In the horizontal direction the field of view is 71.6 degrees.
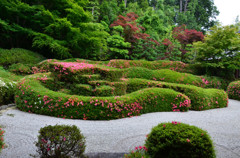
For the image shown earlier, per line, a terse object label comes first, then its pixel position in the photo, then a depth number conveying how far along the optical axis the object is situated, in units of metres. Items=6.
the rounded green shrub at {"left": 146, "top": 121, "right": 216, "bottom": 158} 2.05
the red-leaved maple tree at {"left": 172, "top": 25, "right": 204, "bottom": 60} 14.97
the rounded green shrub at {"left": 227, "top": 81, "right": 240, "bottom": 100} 8.70
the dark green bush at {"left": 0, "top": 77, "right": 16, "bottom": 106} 5.20
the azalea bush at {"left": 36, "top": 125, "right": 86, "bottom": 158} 2.15
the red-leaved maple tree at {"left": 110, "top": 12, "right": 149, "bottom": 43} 12.06
